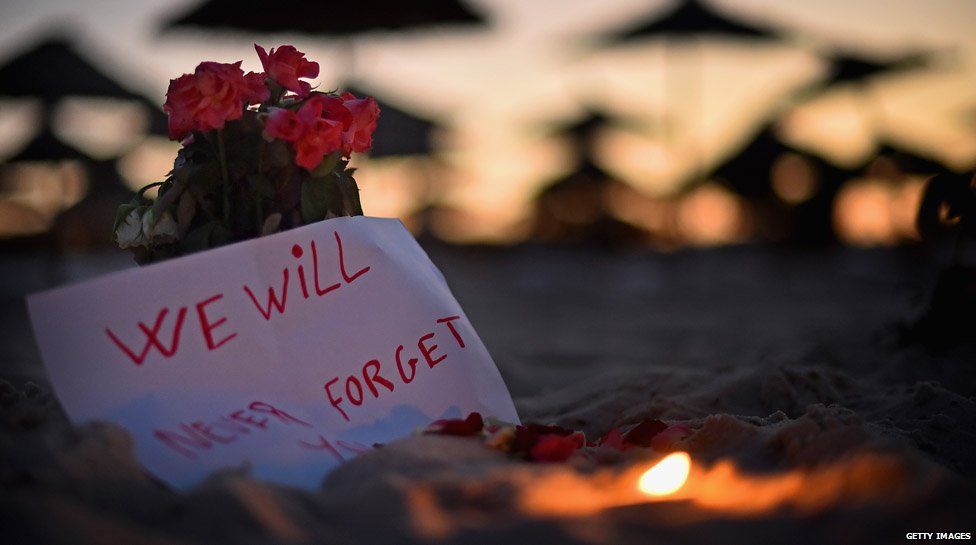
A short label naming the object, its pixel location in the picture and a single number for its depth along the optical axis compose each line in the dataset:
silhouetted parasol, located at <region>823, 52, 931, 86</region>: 9.18
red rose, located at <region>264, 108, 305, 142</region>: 1.04
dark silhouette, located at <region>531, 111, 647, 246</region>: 10.74
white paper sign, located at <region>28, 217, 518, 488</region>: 0.96
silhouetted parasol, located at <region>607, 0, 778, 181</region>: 8.22
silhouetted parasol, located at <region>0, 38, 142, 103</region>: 7.28
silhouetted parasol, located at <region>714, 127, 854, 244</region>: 9.06
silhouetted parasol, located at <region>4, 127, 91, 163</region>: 8.19
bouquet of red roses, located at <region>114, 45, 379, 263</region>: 1.04
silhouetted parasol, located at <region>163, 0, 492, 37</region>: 6.31
